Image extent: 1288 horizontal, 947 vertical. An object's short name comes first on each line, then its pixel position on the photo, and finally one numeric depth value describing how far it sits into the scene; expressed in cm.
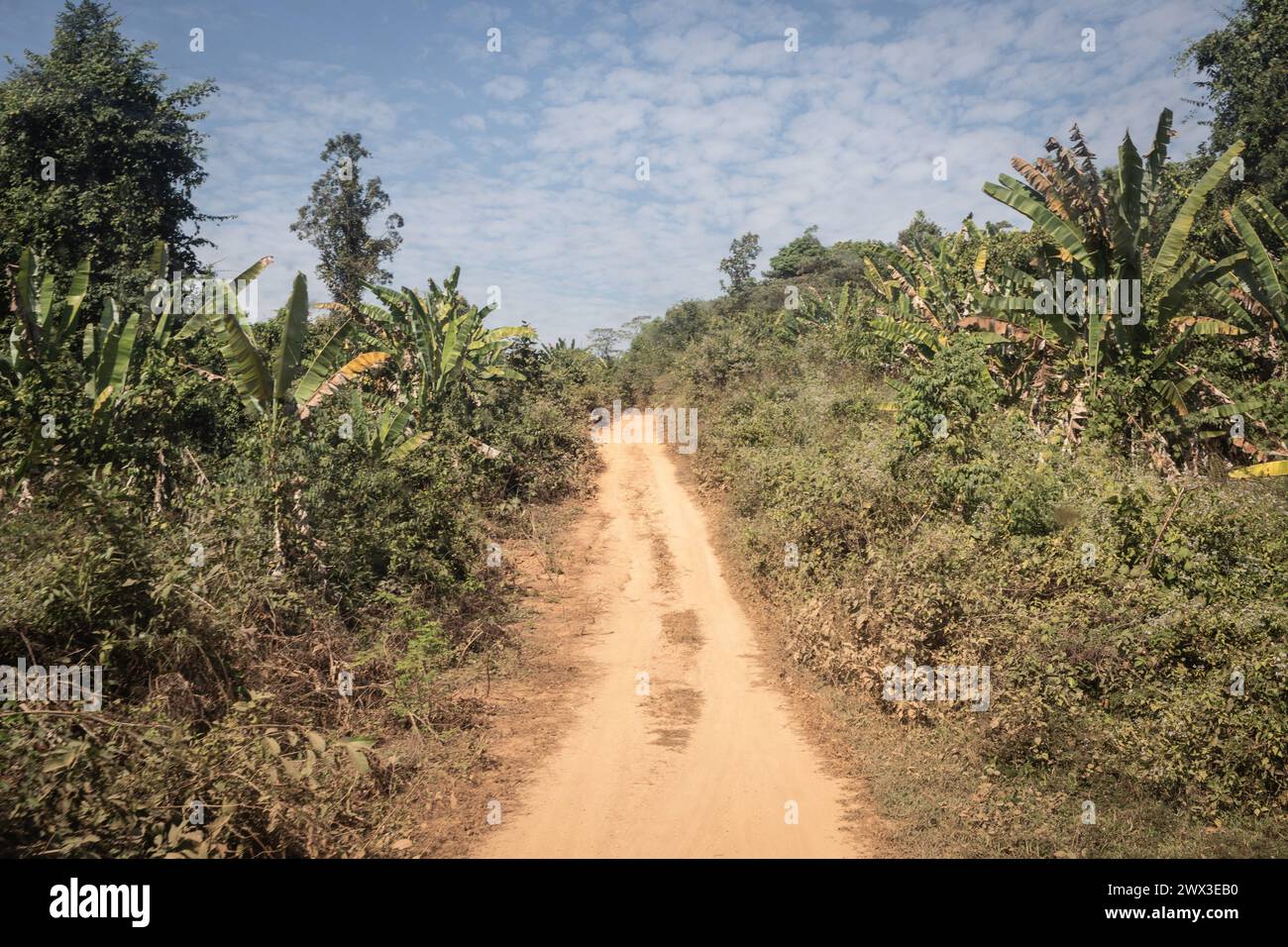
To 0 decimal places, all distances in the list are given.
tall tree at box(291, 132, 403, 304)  2262
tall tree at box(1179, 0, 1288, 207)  1684
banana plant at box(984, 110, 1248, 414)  1013
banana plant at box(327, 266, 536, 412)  1441
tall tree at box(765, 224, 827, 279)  3997
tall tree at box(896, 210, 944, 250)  3183
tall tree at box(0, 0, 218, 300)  1441
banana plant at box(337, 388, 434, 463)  1055
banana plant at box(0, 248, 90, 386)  955
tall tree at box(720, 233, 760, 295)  3806
